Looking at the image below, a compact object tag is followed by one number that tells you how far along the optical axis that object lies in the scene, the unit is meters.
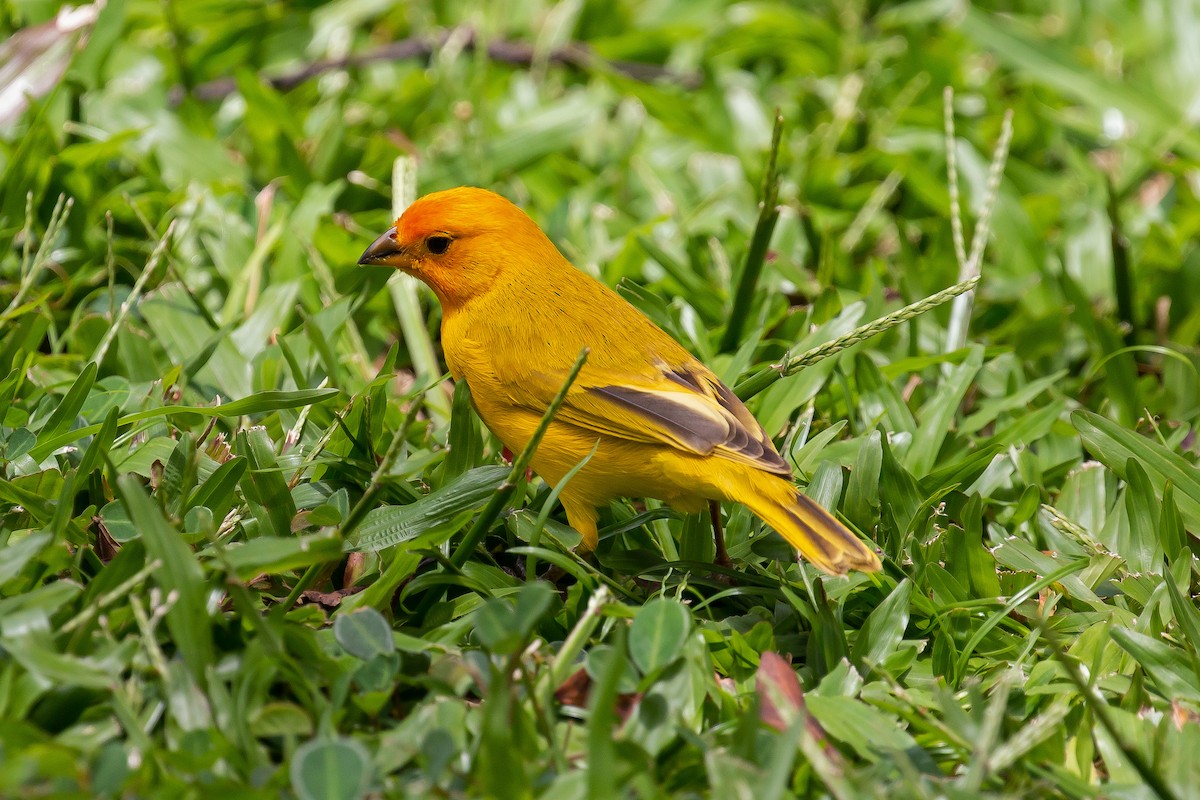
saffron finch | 5.34
